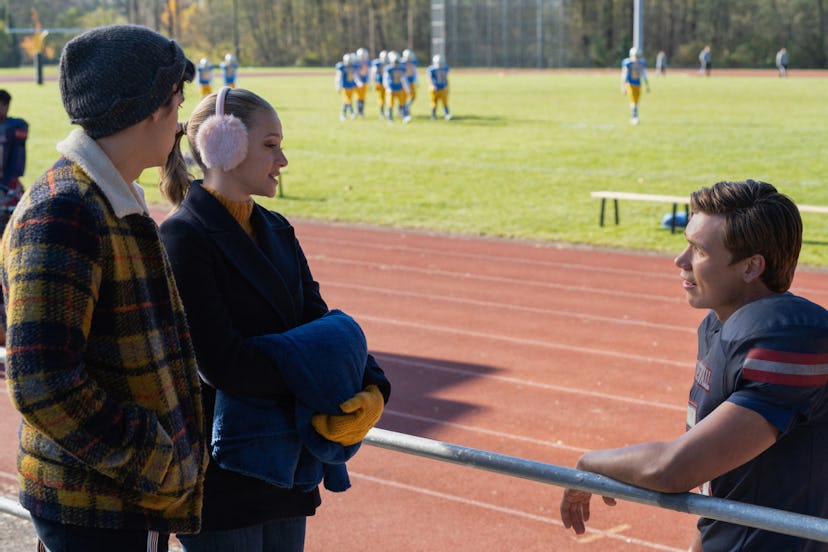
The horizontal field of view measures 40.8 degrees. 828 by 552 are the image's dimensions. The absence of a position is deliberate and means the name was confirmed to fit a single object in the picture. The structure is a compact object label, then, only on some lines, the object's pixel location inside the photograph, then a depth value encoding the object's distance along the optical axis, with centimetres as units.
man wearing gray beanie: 193
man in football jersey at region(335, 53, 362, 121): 3188
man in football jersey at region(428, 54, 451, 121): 3019
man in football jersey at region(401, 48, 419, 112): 3161
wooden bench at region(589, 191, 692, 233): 1400
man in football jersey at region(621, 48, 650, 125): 2869
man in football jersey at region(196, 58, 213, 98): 3566
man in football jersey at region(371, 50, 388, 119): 3319
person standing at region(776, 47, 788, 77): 5481
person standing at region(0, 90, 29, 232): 938
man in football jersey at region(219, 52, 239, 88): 3741
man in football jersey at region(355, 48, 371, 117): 3290
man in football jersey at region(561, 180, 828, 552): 208
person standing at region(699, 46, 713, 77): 5753
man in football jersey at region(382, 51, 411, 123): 3061
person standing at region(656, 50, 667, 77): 5855
